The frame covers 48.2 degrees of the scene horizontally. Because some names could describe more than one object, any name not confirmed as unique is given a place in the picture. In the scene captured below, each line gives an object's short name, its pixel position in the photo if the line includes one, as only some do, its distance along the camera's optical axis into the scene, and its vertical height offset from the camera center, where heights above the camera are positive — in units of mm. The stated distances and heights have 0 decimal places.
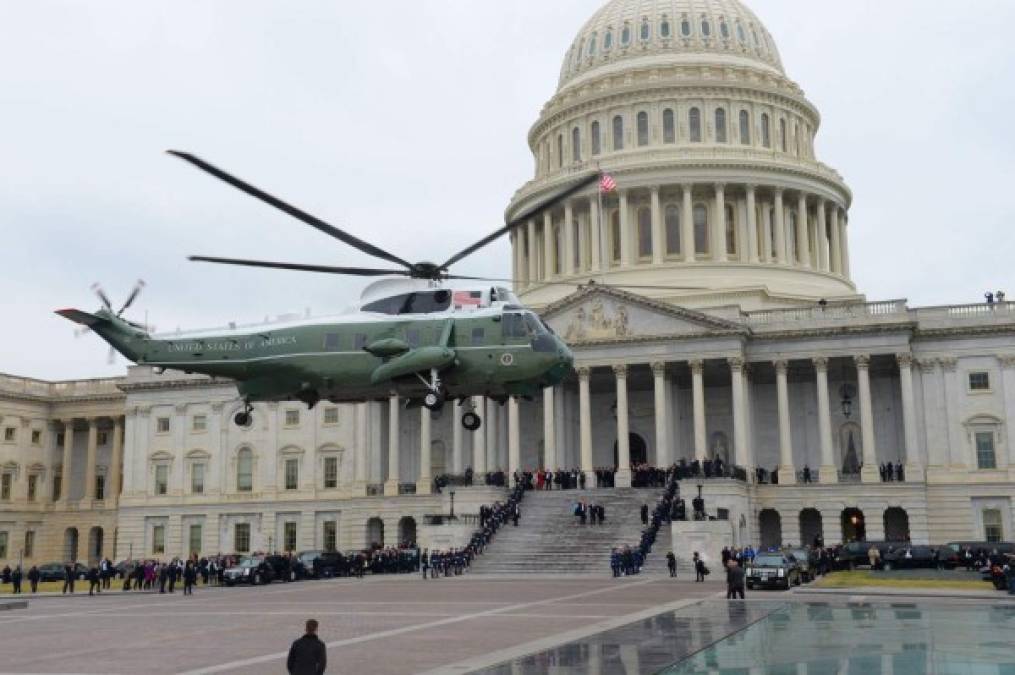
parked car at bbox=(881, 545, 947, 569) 54281 -1838
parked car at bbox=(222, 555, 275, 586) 53844 -2015
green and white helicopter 25109 +3984
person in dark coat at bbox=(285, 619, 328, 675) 14023 -1568
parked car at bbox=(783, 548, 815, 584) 43875 -1542
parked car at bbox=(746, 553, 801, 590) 39500 -1719
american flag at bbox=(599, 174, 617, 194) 59856 +18051
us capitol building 67812 +8929
